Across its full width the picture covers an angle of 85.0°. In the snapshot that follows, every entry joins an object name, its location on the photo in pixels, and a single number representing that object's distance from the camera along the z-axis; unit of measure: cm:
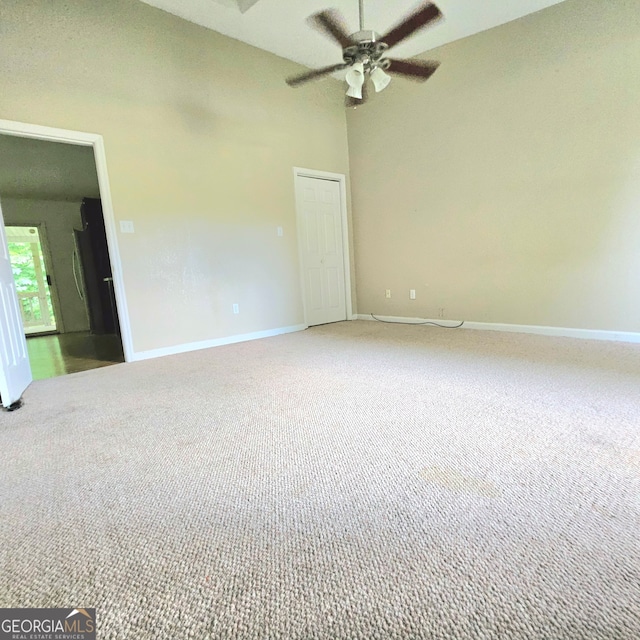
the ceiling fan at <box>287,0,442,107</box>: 226
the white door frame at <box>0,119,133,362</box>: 280
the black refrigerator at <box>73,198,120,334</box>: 595
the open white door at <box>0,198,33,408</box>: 227
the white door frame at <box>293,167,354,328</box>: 462
